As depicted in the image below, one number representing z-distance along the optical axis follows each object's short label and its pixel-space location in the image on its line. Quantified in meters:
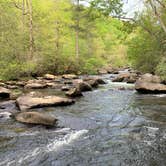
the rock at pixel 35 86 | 12.29
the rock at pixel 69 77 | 17.65
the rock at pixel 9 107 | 7.71
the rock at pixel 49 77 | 16.36
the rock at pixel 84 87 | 11.57
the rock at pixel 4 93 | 9.81
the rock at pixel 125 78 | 15.05
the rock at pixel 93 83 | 13.08
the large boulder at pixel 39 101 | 7.89
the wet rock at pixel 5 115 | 7.00
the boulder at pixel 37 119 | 6.32
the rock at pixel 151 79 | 12.01
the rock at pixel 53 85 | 12.73
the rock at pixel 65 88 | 11.63
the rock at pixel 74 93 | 10.09
